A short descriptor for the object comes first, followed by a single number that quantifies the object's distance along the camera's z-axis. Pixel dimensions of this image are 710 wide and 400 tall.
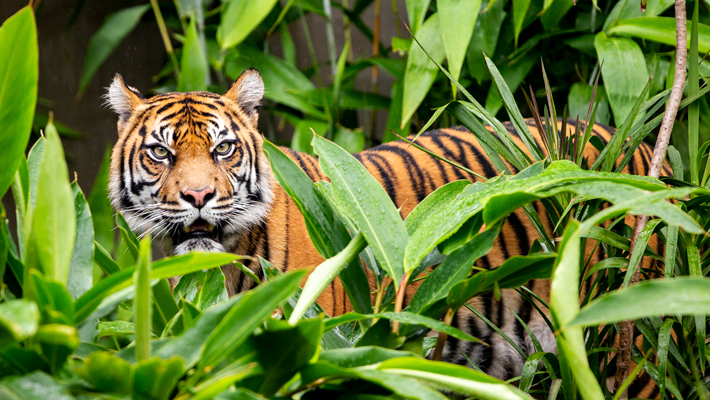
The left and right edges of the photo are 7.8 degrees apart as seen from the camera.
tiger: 9.57
